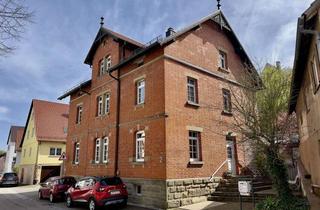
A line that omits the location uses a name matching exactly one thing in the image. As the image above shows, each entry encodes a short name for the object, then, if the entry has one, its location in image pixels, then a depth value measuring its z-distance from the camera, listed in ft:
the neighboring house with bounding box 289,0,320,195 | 22.88
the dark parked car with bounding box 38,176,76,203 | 44.73
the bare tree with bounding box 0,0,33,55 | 14.30
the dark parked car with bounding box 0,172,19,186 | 79.79
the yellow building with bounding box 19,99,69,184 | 83.55
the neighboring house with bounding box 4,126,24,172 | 132.46
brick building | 35.95
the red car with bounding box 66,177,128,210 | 32.83
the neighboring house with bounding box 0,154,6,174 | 167.26
